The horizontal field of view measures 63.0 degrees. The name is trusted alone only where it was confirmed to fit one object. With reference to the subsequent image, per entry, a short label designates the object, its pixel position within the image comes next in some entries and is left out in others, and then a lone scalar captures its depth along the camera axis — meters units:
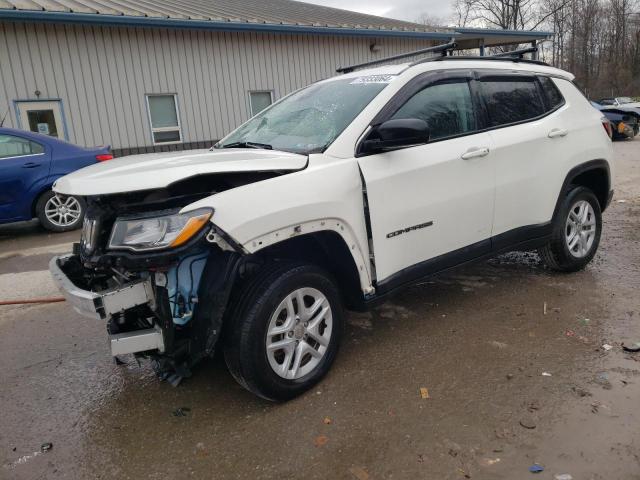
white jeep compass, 2.66
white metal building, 11.05
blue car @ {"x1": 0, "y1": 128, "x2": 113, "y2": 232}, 7.61
